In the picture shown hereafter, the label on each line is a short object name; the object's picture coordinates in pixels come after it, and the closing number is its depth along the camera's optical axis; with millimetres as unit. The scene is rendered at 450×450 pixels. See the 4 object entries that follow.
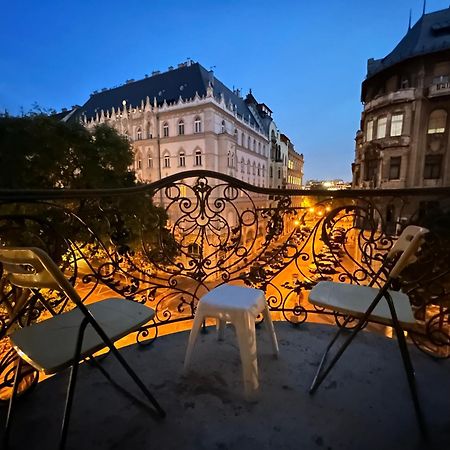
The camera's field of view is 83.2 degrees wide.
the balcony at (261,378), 1291
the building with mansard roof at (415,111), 14562
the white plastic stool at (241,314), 1447
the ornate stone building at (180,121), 20266
